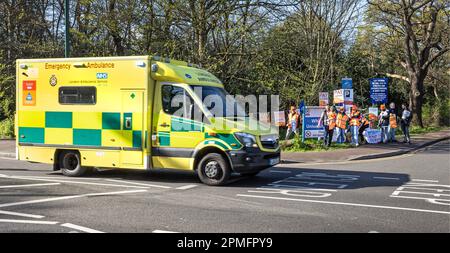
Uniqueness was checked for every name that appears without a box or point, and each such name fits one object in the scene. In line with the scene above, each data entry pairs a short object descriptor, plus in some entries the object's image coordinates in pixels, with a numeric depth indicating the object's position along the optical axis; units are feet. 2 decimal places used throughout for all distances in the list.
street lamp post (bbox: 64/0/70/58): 54.54
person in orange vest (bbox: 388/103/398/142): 67.92
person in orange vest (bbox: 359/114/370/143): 64.11
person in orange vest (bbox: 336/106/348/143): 61.87
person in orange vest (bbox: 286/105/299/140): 67.56
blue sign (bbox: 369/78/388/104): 79.71
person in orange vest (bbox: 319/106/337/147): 59.62
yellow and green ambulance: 32.68
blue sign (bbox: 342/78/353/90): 69.46
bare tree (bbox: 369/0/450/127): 99.30
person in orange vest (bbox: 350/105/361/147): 61.46
